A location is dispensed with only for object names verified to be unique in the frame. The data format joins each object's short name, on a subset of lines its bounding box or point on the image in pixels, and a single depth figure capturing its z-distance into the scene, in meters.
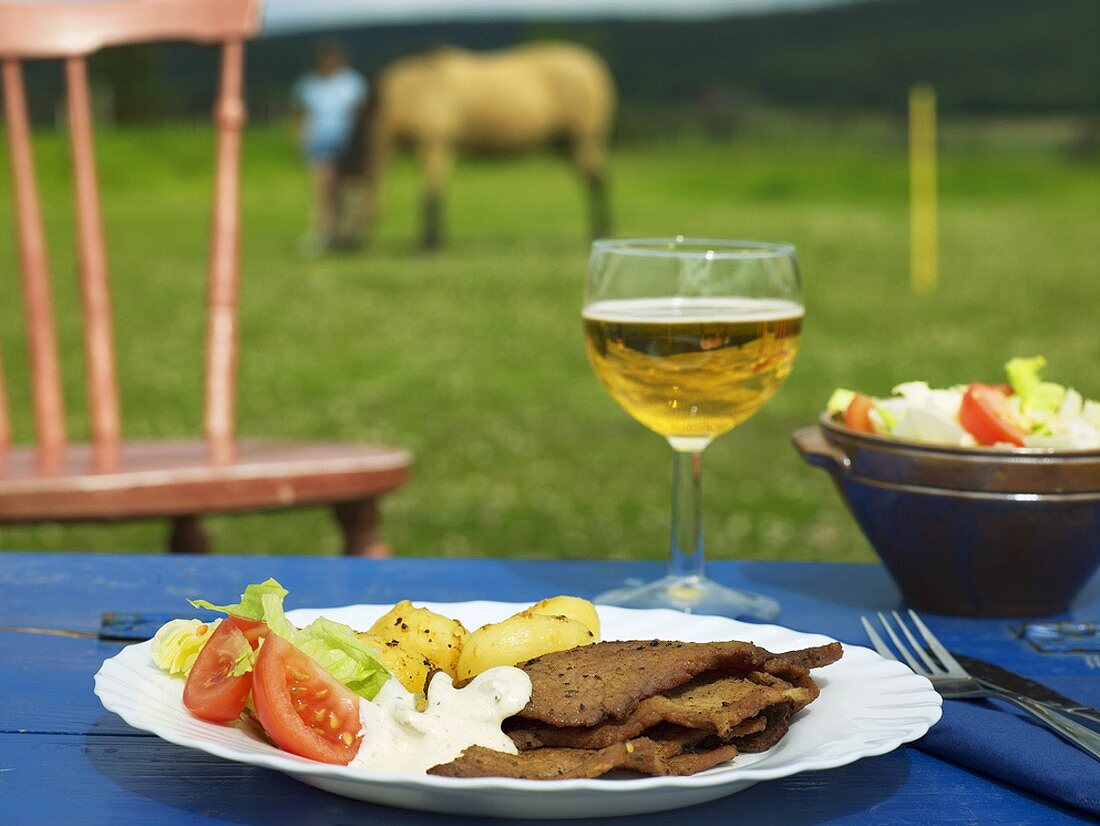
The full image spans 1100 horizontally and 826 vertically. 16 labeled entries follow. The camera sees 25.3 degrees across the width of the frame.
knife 0.78
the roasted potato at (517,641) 0.78
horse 18.85
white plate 0.69
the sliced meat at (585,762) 0.70
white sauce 0.72
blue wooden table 0.73
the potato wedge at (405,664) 0.77
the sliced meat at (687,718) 0.72
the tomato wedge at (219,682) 0.74
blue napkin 0.73
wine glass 0.91
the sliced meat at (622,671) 0.72
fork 0.76
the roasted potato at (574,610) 0.82
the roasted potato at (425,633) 0.80
